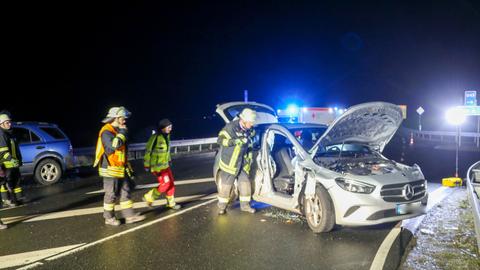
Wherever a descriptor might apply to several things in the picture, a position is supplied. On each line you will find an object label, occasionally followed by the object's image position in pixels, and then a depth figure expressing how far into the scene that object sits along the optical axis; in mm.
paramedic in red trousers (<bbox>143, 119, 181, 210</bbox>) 7273
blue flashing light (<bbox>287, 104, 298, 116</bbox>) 18141
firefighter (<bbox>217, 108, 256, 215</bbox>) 6887
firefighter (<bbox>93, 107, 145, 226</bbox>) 6255
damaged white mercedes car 5508
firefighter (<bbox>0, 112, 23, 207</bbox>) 7551
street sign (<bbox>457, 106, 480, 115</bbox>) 10422
